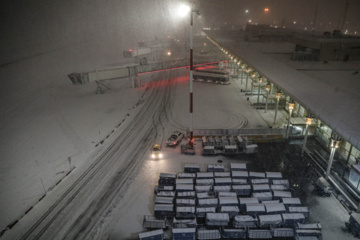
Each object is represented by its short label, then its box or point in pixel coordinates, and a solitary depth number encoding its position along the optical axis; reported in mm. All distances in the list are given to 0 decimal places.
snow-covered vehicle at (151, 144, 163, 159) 31525
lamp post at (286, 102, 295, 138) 31936
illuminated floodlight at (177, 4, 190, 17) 26062
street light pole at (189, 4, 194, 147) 26891
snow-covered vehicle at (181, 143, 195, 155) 31389
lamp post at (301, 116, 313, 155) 28047
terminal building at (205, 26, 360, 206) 24141
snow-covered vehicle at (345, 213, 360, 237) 19391
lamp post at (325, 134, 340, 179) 23442
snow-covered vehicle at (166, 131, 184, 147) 33141
